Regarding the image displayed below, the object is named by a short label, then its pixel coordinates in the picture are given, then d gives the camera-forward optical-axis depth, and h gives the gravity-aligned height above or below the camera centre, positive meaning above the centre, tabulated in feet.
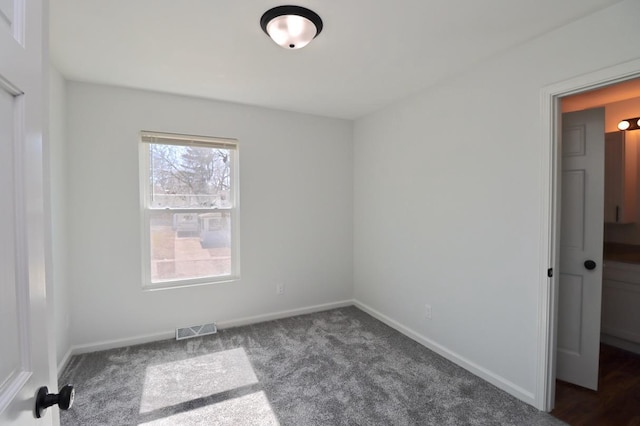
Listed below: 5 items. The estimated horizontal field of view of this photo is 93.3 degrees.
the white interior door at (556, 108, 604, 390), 7.19 -1.02
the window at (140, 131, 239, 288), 9.99 -0.07
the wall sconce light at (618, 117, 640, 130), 9.62 +2.62
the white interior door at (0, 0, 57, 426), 1.92 -0.05
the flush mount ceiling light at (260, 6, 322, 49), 5.64 +3.54
